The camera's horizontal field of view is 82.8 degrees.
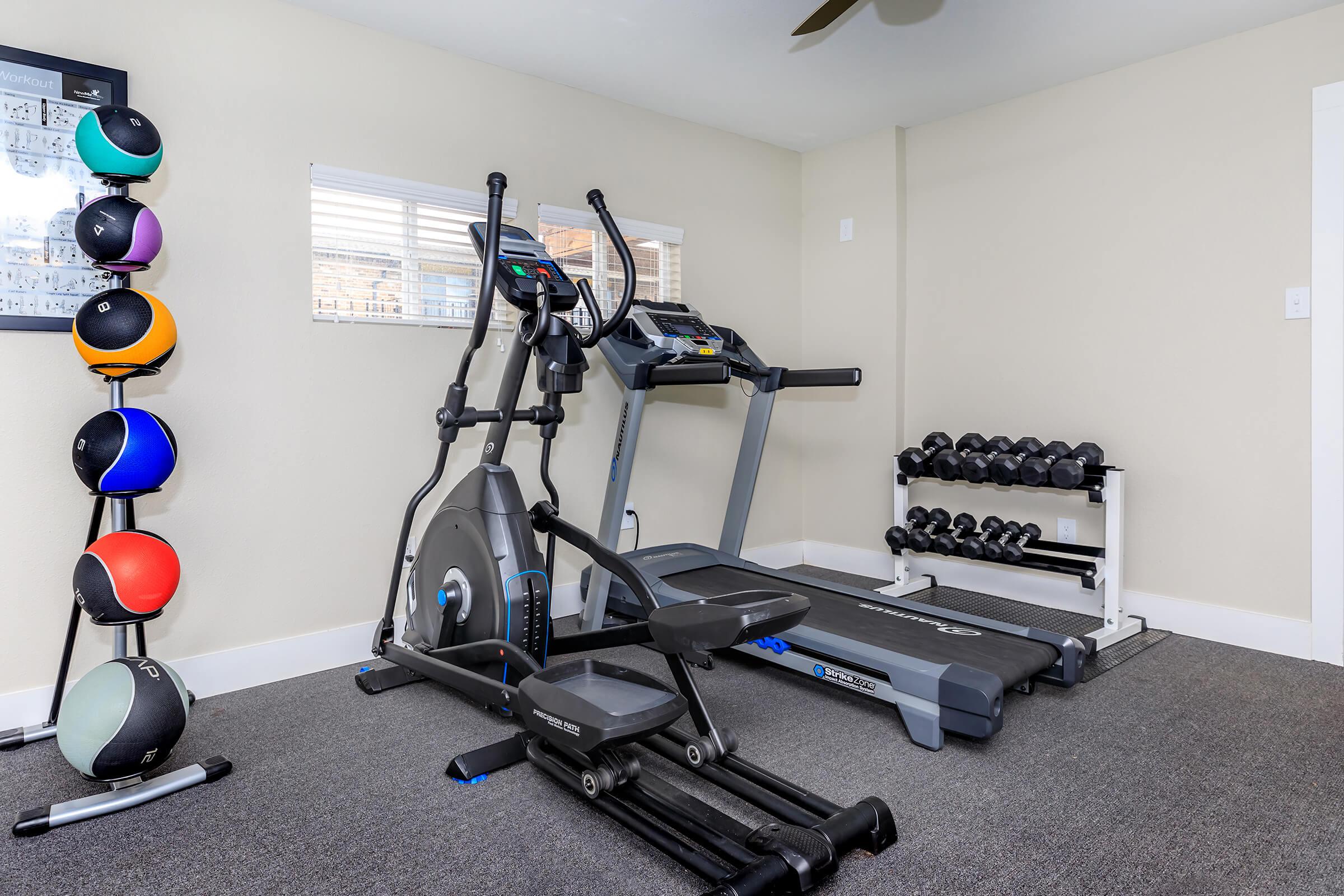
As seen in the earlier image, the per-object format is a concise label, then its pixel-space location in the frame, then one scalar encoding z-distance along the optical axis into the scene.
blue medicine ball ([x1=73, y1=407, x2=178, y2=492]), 2.06
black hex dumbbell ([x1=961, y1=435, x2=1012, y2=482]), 3.52
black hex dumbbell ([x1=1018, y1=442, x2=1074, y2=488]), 3.35
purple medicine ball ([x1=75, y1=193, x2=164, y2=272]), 2.05
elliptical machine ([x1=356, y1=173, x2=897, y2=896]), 1.64
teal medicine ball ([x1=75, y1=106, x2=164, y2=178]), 2.03
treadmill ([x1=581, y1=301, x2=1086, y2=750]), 2.30
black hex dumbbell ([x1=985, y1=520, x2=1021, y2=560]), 3.46
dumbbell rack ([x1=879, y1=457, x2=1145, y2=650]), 3.24
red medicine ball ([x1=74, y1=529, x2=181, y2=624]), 2.01
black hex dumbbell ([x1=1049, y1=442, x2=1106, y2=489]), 3.24
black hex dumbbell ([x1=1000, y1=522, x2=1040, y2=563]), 3.41
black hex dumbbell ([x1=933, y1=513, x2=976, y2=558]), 3.64
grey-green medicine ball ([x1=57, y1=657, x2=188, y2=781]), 1.83
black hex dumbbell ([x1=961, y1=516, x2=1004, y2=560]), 3.53
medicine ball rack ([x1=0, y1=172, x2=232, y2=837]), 1.84
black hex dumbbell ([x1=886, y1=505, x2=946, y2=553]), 3.83
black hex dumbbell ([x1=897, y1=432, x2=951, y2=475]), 3.76
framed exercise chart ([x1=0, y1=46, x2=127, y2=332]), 2.33
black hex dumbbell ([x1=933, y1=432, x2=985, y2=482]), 3.62
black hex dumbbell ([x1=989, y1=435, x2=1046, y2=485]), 3.44
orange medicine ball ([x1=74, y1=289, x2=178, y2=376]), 2.05
